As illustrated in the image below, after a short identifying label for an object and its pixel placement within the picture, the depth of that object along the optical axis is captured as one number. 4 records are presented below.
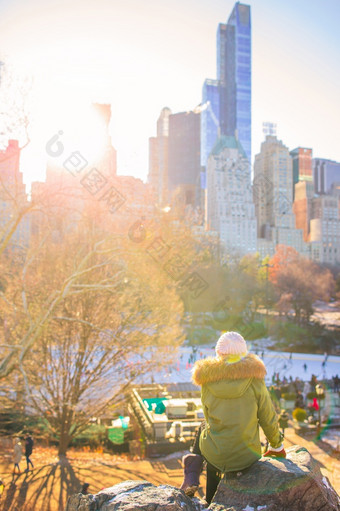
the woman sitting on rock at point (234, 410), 2.49
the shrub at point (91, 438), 12.45
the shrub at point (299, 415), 12.90
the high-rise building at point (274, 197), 104.44
